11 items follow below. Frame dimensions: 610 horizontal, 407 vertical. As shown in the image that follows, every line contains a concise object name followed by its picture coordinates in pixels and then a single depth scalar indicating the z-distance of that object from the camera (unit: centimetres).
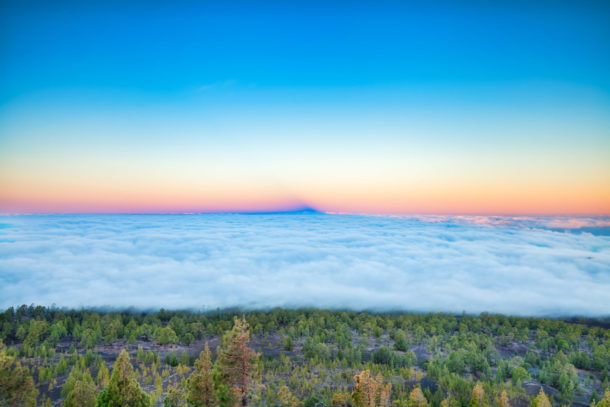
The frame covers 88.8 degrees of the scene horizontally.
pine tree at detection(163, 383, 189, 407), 4512
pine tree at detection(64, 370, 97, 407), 3750
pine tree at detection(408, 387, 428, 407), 5262
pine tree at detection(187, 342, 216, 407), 3481
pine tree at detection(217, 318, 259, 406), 3369
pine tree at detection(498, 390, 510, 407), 4664
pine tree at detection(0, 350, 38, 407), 3575
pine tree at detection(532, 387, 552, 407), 4566
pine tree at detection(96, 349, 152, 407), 3017
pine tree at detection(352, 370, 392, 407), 3478
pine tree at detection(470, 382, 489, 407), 4909
